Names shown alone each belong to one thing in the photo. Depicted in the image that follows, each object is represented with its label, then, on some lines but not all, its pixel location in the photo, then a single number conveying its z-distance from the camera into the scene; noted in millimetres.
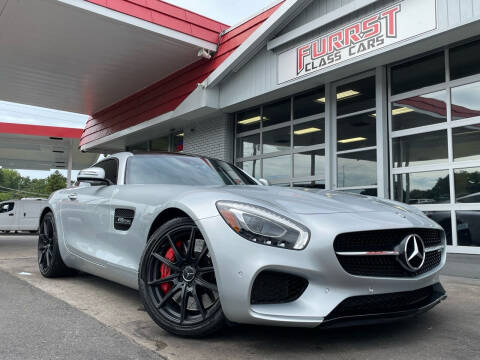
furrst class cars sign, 6230
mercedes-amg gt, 2248
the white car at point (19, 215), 18859
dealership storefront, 6566
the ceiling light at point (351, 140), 8242
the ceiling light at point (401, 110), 7567
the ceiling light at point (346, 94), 8430
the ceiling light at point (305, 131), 9320
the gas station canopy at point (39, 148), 19688
